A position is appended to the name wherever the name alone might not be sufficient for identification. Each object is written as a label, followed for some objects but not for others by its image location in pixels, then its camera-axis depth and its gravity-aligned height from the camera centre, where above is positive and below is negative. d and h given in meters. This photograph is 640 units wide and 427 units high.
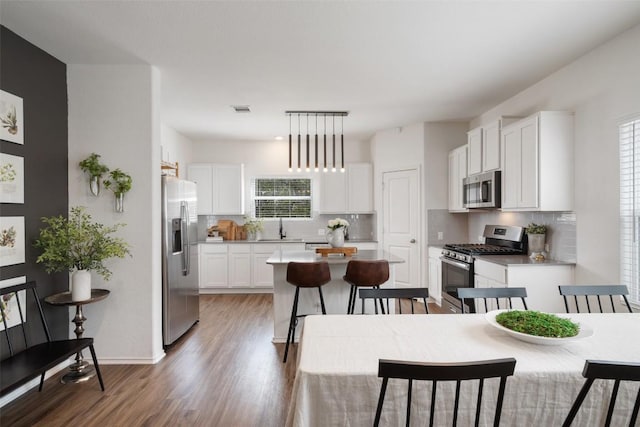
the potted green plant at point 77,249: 2.90 -0.30
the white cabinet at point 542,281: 3.34 -0.64
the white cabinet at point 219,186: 6.43 +0.47
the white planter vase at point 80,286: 2.96 -0.59
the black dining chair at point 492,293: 2.35 -0.53
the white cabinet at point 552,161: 3.38 +0.48
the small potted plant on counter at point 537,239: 3.73 -0.28
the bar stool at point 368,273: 3.43 -0.57
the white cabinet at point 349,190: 6.46 +0.40
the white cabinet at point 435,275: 4.96 -0.88
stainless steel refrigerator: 3.64 -0.50
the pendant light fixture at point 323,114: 4.87 +1.34
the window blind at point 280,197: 6.77 +0.29
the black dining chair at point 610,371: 1.20 -0.53
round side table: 2.97 -1.00
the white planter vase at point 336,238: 4.21 -0.30
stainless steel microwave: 4.12 +0.26
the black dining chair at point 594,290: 2.40 -0.52
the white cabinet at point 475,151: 4.46 +0.77
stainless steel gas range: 4.05 -0.47
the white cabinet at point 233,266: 6.14 -0.90
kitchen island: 3.87 -0.89
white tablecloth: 1.40 -0.66
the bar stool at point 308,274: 3.45 -0.59
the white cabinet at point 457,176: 4.99 +0.52
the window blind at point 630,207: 2.73 +0.04
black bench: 2.30 -1.00
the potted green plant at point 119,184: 3.29 +0.26
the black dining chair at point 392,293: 2.34 -0.53
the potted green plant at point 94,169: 3.26 +0.39
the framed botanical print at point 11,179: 2.63 +0.26
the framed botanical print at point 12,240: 2.64 -0.20
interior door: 5.59 -0.14
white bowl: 1.60 -0.57
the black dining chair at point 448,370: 1.23 -0.54
